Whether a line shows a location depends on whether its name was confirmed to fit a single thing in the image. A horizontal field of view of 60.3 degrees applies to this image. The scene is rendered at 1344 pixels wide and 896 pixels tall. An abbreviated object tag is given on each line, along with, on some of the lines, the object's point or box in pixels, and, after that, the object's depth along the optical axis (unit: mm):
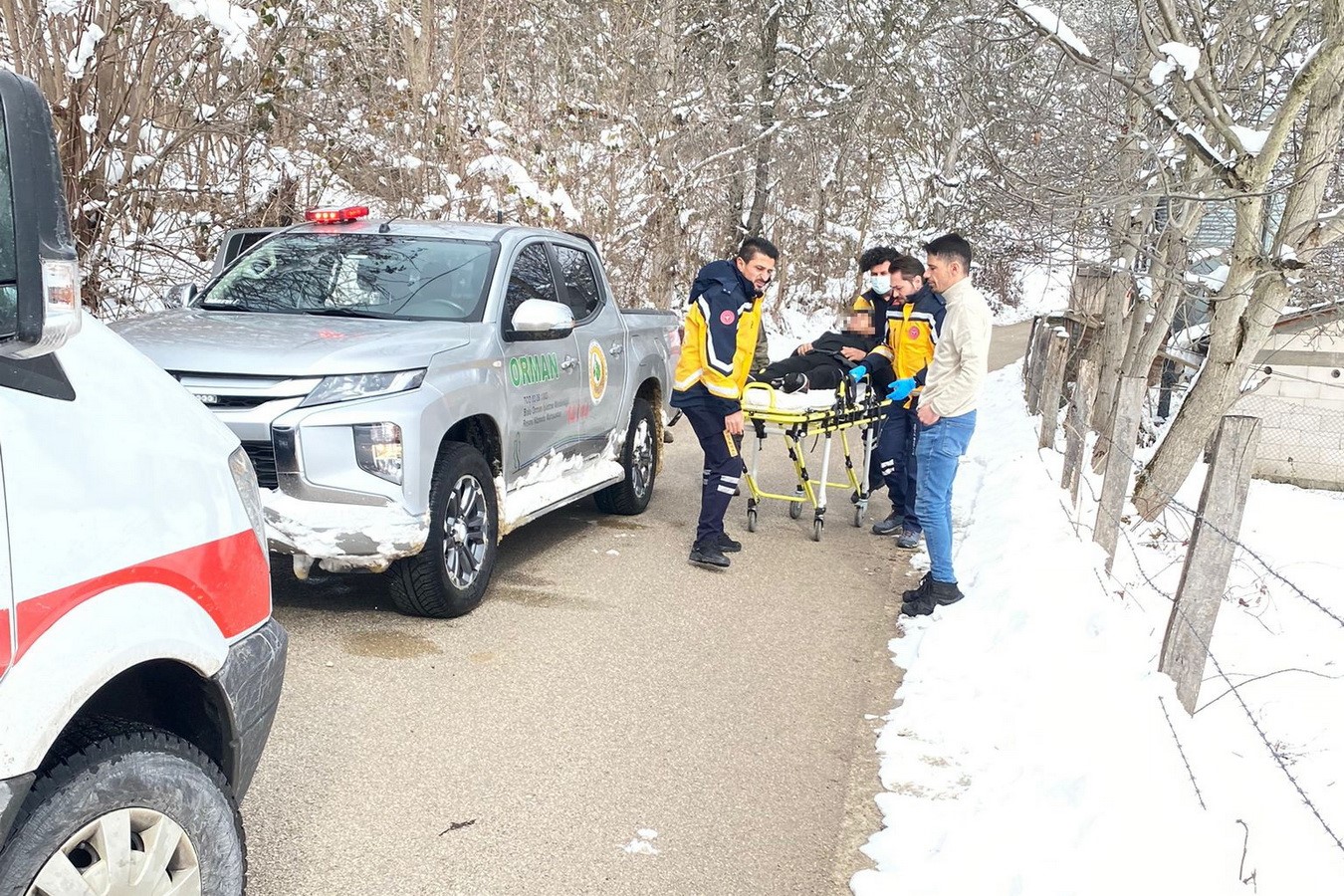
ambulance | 2010
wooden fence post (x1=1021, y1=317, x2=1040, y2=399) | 15461
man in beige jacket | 6105
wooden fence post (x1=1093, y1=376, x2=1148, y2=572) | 6145
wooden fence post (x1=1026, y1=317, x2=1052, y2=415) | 13078
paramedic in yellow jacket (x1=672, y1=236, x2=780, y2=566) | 6750
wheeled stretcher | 7547
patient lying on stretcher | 7871
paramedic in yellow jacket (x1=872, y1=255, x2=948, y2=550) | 7848
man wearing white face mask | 8398
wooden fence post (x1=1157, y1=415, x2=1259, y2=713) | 4172
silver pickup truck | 4914
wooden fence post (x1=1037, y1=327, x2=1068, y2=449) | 9938
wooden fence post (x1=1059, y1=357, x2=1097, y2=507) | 7820
